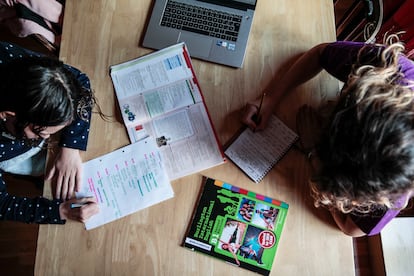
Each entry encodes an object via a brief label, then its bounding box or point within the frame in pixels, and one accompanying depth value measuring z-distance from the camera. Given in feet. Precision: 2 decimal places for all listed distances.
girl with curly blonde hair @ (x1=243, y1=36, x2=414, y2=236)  2.33
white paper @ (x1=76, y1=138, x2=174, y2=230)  3.17
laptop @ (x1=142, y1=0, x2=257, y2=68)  3.55
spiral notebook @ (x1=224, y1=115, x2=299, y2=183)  3.25
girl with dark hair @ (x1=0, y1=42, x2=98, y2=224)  2.62
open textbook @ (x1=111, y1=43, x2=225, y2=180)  3.30
